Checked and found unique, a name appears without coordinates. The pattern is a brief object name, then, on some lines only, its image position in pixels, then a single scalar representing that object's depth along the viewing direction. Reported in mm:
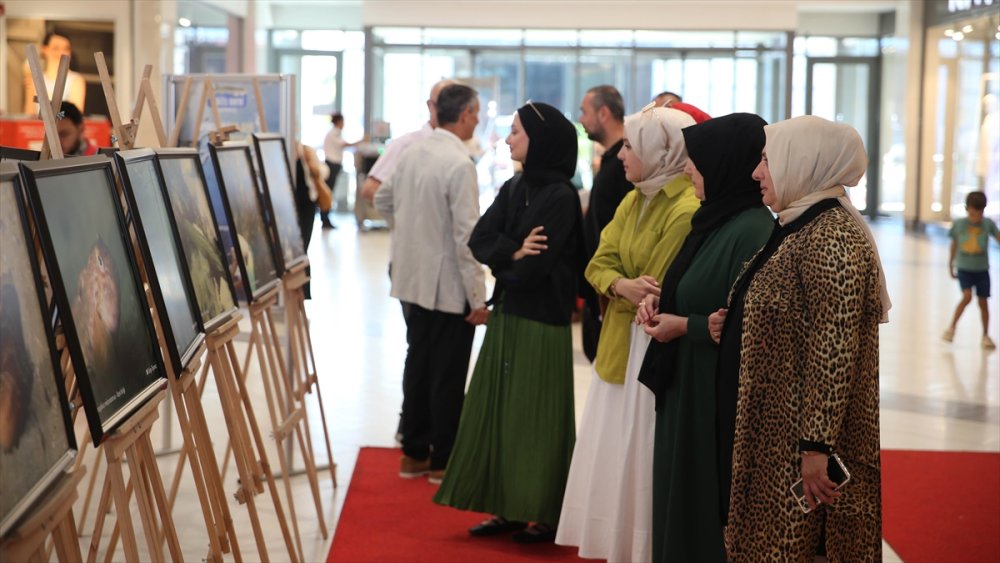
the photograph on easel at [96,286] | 1971
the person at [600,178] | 4477
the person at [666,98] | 4475
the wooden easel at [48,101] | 2502
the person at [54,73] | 13711
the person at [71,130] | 6520
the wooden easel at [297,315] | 4684
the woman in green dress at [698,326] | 3174
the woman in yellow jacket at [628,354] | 3580
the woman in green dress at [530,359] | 4266
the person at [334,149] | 19484
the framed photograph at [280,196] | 4531
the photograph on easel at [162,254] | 2629
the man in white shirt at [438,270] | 4984
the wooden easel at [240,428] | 3252
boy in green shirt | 9117
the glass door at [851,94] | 23609
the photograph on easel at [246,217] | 3858
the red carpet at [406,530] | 4270
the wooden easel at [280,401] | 4062
